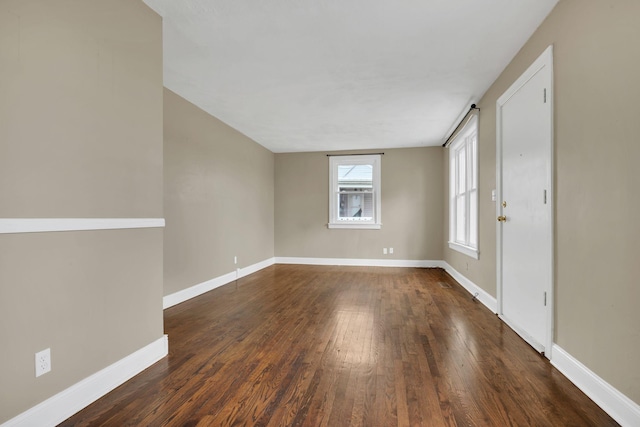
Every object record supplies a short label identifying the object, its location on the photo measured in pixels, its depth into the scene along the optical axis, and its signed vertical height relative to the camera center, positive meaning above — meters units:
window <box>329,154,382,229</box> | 6.74 +0.40
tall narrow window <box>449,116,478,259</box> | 4.22 +0.31
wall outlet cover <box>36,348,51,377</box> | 1.50 -0.73
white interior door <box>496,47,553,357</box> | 2.27 +0.04
